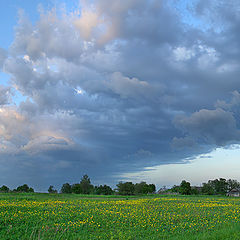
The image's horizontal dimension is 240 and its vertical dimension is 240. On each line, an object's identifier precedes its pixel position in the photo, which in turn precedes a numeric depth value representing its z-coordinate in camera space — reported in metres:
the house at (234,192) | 119.25
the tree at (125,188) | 84.50
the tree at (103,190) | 89.49
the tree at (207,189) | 105.48
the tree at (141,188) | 97.32
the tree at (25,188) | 85.43
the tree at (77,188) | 88.56
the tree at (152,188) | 106.03
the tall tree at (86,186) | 90.56
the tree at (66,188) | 94.19
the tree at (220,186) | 116.85
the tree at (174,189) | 112.28
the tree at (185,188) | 95.00
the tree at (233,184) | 131.21
